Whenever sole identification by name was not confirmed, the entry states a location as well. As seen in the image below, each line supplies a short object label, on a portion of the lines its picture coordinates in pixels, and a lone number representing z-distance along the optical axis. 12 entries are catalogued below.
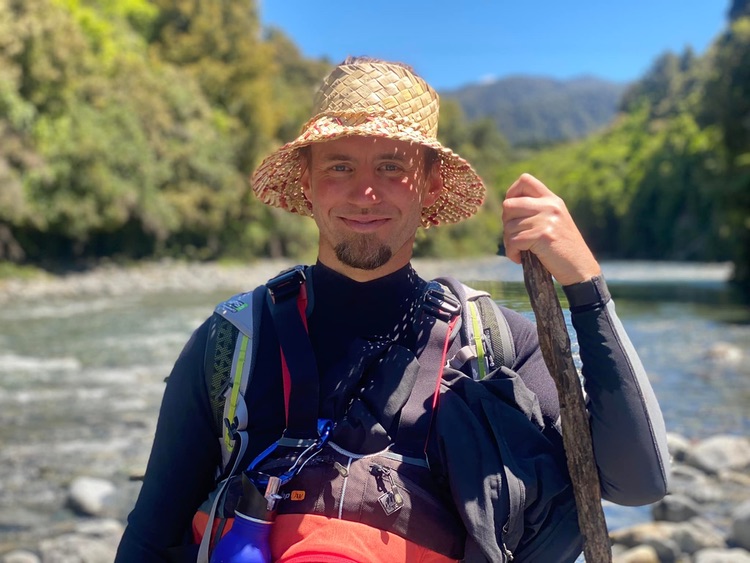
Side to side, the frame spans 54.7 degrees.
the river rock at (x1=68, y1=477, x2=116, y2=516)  5.05
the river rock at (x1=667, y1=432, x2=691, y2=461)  6.19
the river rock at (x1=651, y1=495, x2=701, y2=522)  4.88
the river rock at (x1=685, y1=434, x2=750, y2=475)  5.95
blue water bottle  1.37
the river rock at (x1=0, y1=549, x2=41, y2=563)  4.08
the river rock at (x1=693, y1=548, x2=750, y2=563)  4.04
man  1.37
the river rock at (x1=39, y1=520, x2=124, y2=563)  4.13
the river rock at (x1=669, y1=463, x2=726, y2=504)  5.44
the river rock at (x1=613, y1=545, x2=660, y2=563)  4.14
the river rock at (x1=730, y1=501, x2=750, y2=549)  4.43
